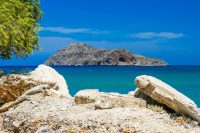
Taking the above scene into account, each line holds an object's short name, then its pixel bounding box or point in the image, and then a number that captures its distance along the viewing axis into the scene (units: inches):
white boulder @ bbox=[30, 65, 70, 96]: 666.5
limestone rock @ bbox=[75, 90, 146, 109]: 499.1
